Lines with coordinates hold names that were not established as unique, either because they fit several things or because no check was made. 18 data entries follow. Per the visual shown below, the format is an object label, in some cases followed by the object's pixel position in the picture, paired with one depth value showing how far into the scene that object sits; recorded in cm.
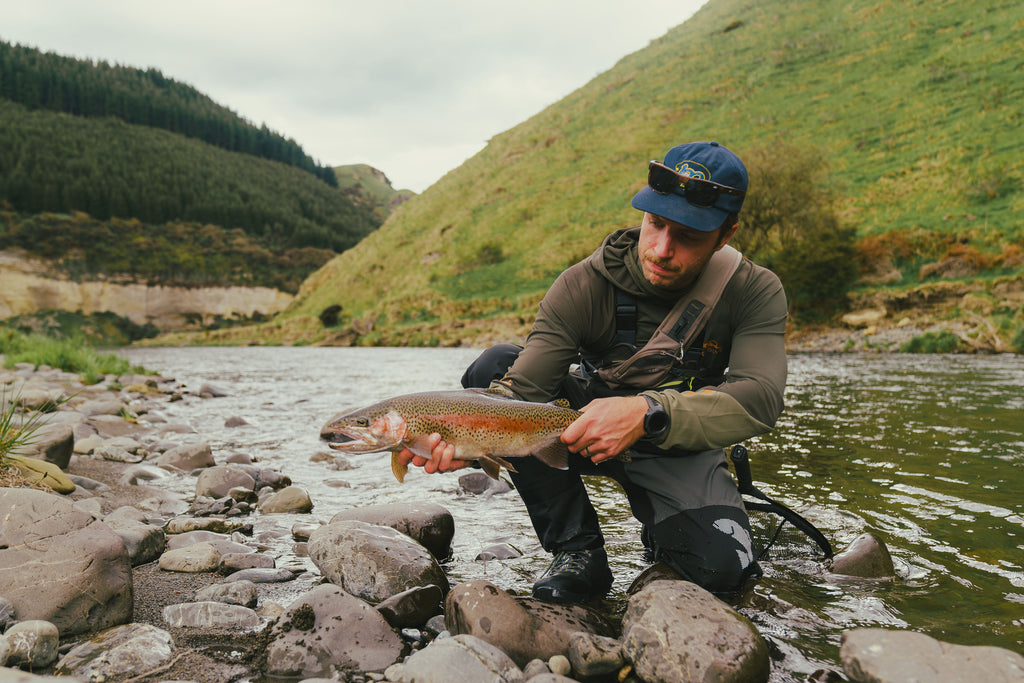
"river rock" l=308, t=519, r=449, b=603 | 327
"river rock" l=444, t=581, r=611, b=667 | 271
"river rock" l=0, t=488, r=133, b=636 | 269
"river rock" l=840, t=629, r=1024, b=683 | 206
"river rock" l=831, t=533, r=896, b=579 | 350
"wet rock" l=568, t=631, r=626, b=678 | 259
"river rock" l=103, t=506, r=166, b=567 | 359
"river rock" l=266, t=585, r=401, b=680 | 259
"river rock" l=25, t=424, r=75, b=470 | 497
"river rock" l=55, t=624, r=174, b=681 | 241
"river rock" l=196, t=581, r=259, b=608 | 312
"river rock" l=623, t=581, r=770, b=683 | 243
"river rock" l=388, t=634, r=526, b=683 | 233
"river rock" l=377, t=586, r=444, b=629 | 301
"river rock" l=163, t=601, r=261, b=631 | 288
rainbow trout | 297
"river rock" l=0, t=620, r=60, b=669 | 236
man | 294
